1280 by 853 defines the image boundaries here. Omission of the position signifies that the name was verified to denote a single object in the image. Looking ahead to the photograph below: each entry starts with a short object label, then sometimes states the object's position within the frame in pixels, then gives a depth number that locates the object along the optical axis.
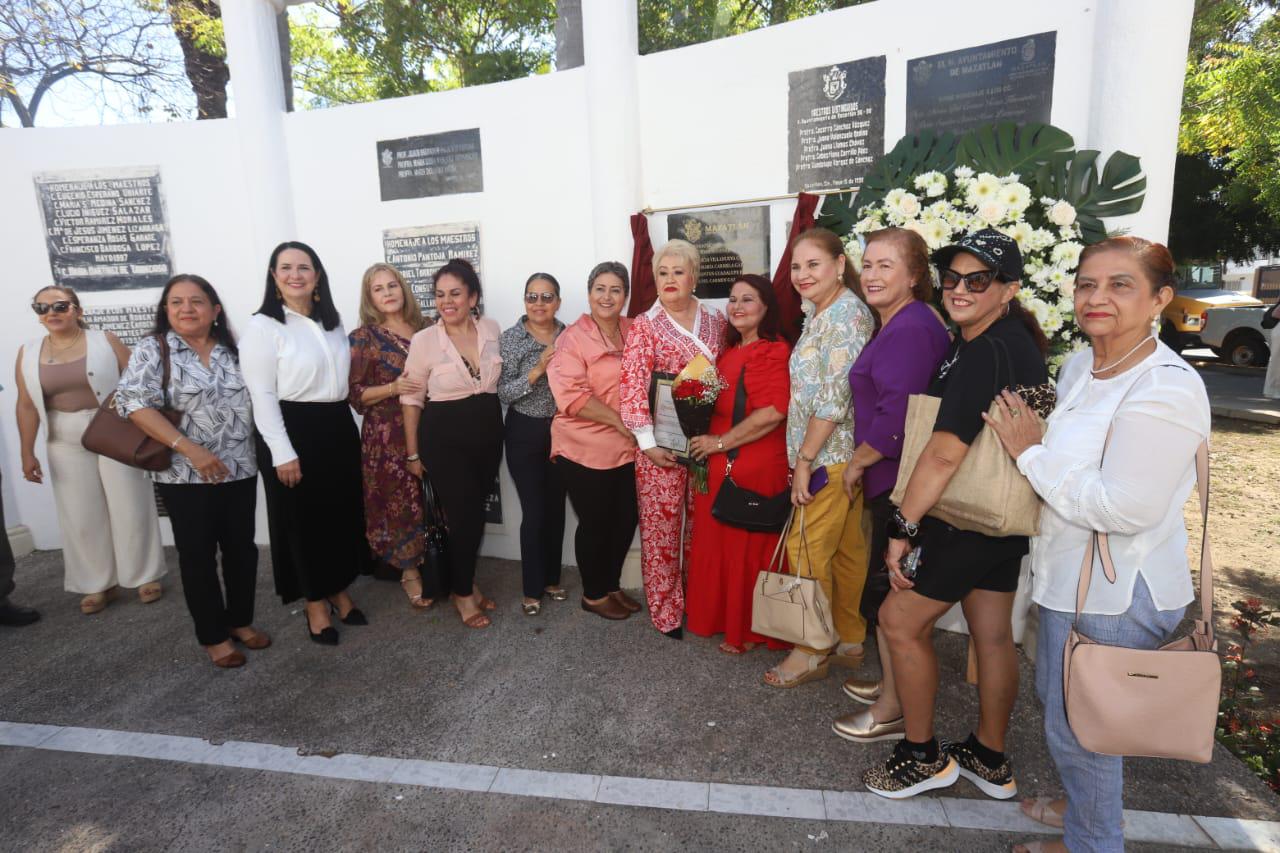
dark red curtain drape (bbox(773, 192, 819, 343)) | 3.49
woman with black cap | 1.89
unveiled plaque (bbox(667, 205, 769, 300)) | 3.83
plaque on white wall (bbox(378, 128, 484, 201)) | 4.31
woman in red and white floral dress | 3.18
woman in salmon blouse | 3.38
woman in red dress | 2.95
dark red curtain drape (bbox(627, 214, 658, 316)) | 3.88
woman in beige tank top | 3.89
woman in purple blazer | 2.37
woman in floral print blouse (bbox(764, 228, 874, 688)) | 2.68
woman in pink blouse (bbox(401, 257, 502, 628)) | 3.50
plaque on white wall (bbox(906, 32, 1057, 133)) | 3.12
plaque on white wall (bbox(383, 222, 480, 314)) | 4.39
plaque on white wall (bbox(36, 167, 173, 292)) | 4.64
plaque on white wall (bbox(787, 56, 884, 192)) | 3.50
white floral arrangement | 2.66
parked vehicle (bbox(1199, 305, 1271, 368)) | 12.57
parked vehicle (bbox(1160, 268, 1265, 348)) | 13.40
